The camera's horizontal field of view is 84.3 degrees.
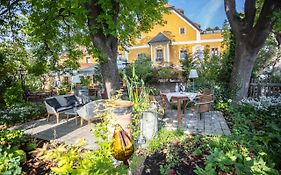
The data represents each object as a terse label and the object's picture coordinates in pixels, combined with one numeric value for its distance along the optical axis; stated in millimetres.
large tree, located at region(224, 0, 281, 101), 5587
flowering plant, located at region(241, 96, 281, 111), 5399
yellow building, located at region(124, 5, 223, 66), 19707
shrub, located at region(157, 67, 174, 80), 10827
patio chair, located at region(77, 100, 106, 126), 4431
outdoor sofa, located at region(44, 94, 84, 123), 5167
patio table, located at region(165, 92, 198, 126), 4936
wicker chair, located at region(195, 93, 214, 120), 4768
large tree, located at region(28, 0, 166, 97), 4807
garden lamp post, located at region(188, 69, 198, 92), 6378
